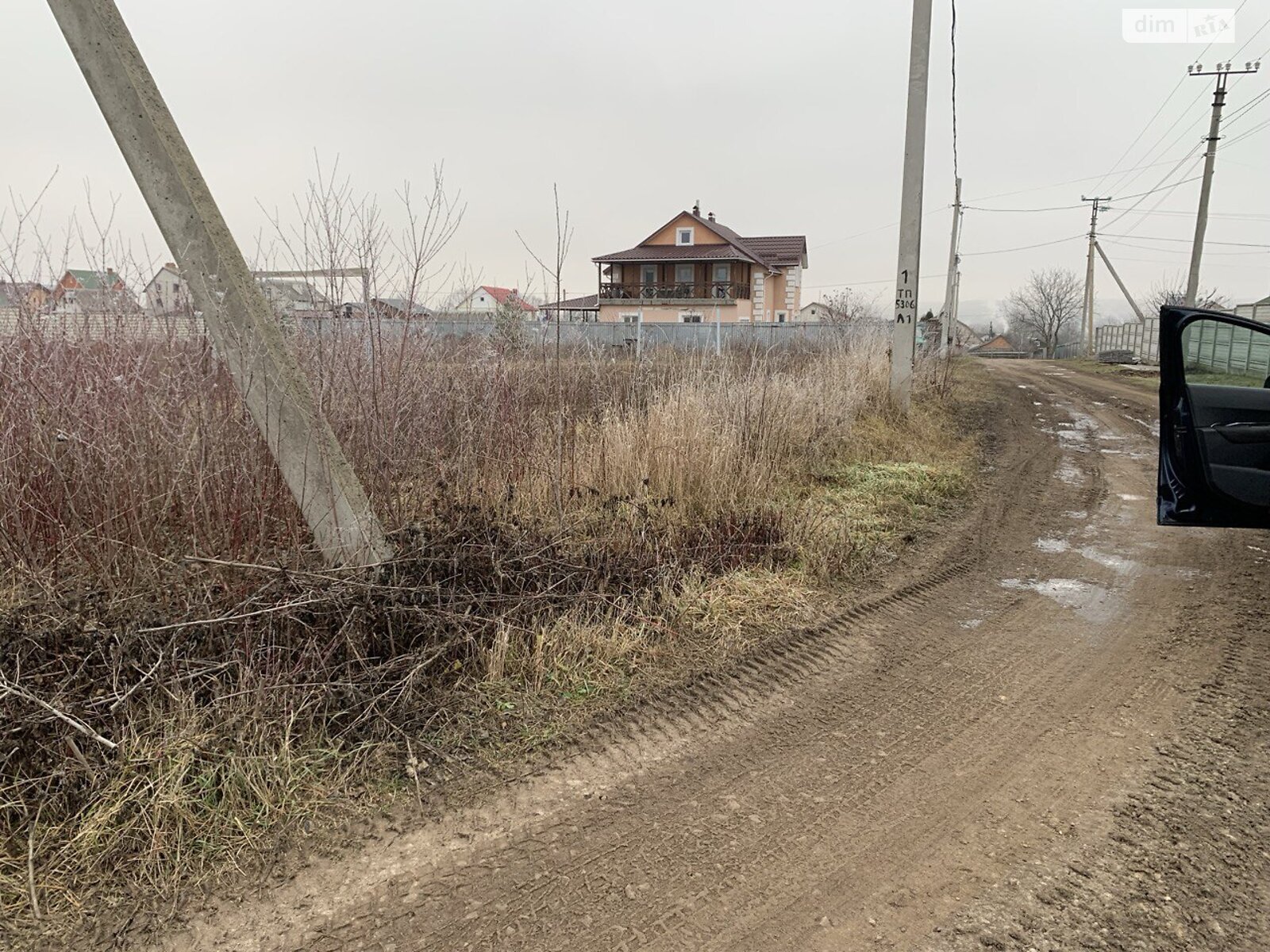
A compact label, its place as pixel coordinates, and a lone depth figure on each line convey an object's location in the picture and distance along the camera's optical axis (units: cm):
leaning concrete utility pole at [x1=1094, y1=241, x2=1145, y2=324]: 3434
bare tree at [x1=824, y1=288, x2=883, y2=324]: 1800
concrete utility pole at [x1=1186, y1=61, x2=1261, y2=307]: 2241
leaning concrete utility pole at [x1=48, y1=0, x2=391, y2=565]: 292
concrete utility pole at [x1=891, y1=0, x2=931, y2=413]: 956
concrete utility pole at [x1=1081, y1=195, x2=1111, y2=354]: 4178
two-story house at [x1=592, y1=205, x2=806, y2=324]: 4084
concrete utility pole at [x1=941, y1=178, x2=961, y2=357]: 2922
